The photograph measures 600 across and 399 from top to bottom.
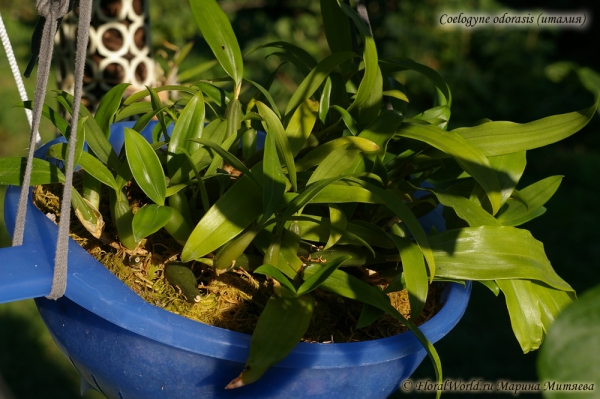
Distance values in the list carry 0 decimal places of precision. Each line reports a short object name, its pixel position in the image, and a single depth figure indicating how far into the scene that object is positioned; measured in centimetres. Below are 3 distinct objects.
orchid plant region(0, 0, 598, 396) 75
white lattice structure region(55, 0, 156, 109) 144
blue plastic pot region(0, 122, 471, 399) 66
